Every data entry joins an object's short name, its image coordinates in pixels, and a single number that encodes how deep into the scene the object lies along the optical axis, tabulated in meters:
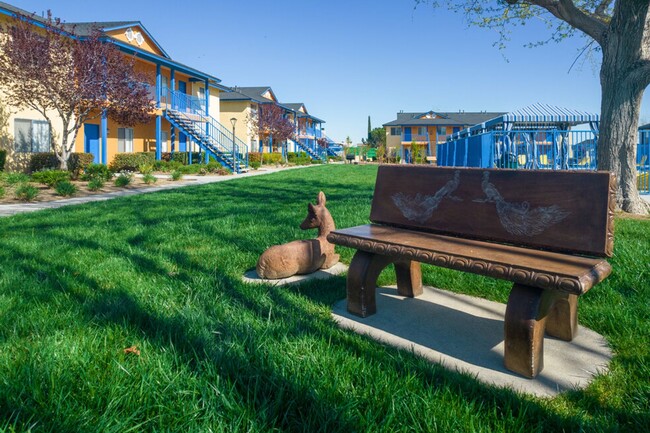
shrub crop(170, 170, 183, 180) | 18.83
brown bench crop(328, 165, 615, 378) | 2.59
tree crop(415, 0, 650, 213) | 8.77
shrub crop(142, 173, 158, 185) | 16.81
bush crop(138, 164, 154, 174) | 18.70
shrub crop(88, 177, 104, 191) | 13.82
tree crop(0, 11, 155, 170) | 14.60
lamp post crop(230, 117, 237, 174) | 25.42
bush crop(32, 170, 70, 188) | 14.11
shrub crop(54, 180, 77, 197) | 12.37
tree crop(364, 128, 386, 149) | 91.56
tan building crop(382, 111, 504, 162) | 62.41
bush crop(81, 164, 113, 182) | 16.72
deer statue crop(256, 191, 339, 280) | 4.43
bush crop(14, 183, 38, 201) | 11.33
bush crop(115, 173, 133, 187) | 15.19
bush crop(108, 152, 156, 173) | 23.55
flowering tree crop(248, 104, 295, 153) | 39.81
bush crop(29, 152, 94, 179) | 18.53
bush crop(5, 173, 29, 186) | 13.48
